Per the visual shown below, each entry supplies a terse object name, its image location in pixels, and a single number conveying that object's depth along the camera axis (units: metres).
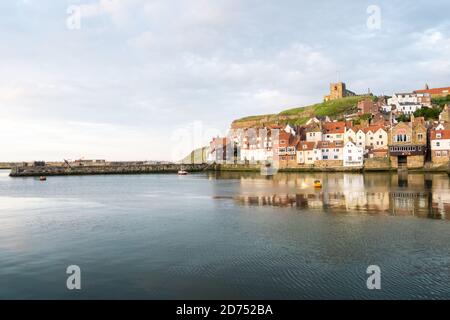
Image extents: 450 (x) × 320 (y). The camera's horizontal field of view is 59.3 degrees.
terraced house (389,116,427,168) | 82.56
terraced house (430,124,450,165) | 80.31
